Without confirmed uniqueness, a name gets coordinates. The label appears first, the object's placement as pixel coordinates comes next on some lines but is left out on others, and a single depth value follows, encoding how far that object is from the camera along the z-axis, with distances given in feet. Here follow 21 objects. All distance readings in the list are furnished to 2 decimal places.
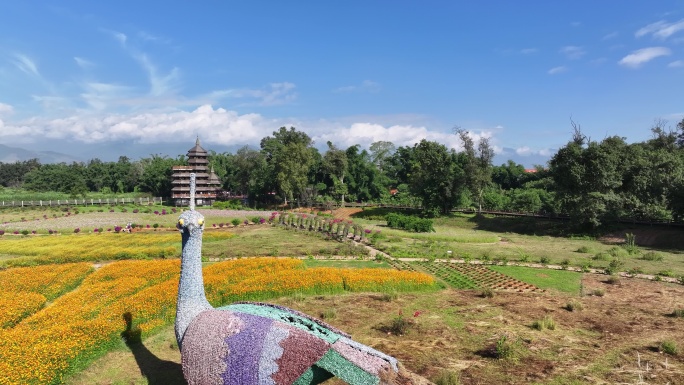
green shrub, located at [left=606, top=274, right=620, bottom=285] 64.30
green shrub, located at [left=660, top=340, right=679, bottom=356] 37.68
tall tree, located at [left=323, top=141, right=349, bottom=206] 215.92
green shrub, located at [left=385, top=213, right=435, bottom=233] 127.24
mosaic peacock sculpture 22.62
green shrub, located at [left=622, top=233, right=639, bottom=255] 89.99
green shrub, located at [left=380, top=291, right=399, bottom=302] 54.60
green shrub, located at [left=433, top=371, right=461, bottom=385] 31.40
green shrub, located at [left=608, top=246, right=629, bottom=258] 86.70
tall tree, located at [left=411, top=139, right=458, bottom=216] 157.69
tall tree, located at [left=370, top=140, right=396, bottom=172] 293.64
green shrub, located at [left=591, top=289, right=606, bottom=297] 57.27
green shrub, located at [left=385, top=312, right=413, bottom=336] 43.13
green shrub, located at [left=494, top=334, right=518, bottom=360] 37.24
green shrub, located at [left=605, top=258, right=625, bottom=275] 70.30
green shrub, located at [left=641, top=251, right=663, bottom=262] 82.60
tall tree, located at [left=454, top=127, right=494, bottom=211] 157.58
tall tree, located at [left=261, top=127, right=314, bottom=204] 193.26
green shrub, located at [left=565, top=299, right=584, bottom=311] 50.47
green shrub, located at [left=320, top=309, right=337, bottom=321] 47.50
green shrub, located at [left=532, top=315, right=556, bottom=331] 44.01
